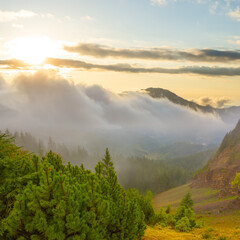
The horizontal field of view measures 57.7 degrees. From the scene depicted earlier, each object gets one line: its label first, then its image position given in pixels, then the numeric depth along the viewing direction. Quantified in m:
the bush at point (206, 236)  25.17
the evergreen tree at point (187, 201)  74.30
